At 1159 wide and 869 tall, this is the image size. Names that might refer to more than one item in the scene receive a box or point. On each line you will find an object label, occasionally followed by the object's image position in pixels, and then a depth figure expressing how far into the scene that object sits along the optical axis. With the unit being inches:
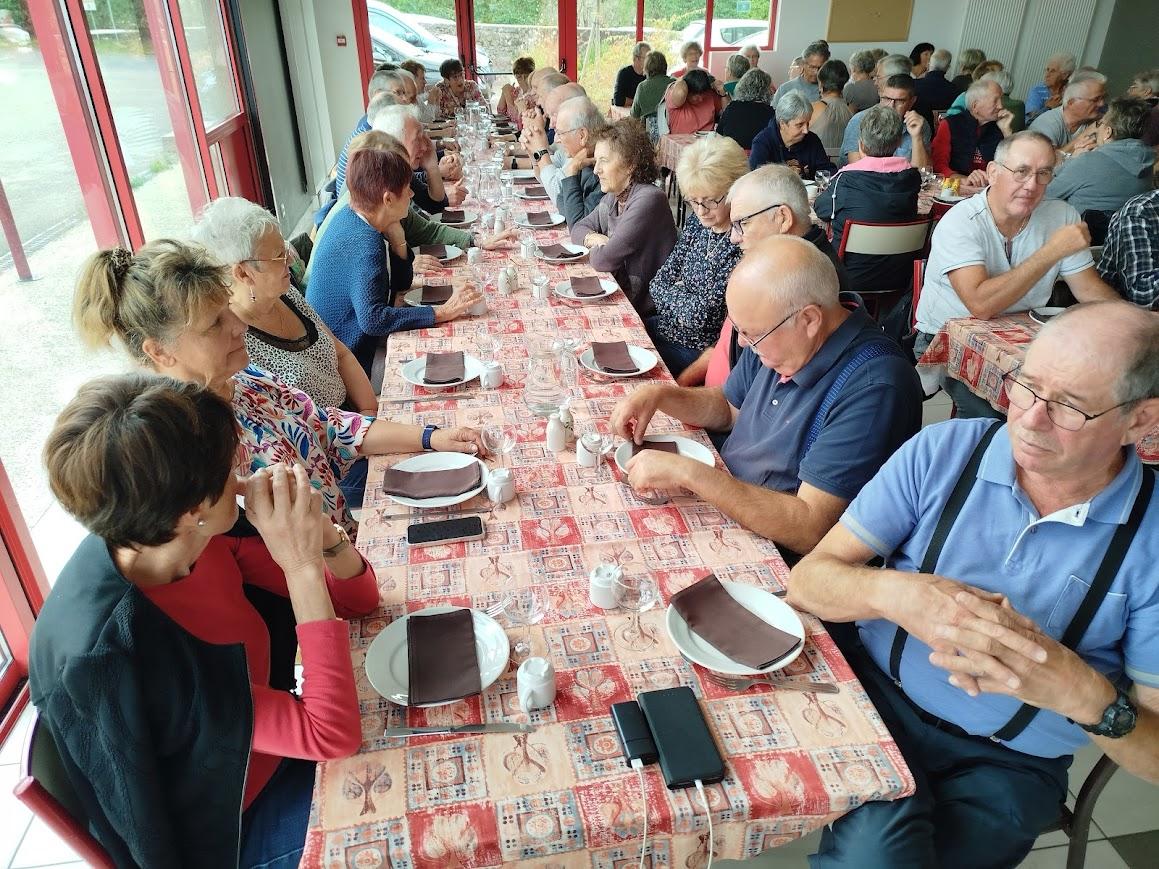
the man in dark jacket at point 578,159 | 177.8
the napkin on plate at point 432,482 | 72.5
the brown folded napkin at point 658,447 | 80.5
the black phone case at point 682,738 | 44.8
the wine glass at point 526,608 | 57.2
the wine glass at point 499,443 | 80.5
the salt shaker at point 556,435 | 80.4
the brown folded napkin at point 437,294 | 128.7
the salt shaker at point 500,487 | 71.7
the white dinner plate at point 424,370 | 96.3
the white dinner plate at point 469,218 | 179.8
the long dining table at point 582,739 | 43.0
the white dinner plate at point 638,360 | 97.2
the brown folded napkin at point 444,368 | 96.1
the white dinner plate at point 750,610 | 52.4
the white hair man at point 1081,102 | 209.8
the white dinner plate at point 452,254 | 152.1
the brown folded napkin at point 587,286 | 127.9
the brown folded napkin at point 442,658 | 50.4
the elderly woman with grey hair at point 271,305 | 87.7
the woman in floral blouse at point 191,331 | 66.7
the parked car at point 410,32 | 368.2
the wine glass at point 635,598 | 57.2
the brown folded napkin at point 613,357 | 98.3
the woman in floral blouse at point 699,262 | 114.5
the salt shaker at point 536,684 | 49.1
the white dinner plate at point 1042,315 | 115.1
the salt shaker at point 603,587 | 58.2
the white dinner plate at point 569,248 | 145.3
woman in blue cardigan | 118.2
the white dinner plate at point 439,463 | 77.4
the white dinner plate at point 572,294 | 126.3
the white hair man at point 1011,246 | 112.7
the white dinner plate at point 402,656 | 51.1
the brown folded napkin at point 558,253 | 147.4
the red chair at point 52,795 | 42.1
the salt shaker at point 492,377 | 95.3
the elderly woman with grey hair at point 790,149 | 231.1
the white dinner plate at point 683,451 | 77.6
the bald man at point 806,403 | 69.2
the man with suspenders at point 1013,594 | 50.0
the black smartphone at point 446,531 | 66.6
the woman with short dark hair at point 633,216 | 139.2
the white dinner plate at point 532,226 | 175.6
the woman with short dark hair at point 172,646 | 42.6
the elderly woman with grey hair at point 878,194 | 157.4
